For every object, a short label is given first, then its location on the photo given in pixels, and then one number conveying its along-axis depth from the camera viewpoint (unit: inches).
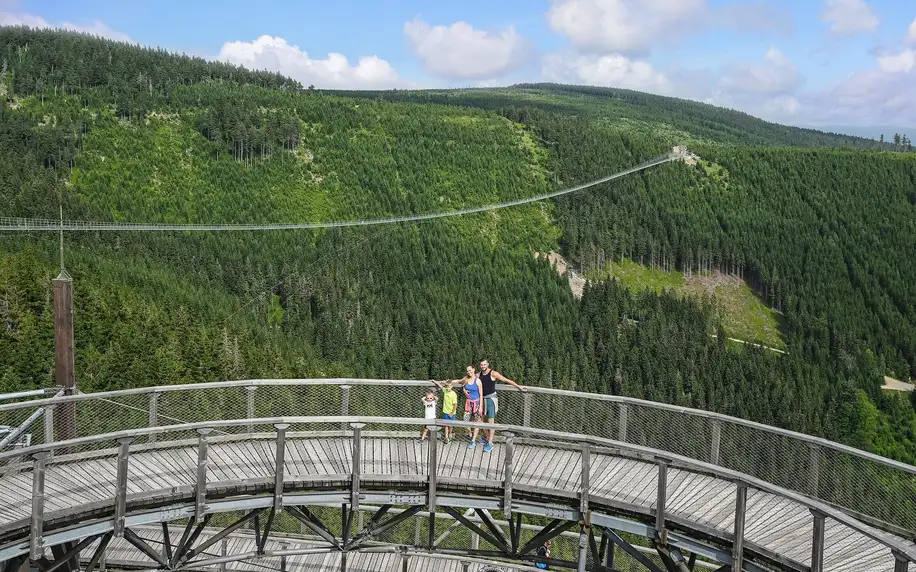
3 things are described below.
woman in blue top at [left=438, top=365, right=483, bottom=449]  590.9
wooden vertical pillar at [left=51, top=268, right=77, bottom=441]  594.9
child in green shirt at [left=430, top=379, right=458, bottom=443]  582.9
